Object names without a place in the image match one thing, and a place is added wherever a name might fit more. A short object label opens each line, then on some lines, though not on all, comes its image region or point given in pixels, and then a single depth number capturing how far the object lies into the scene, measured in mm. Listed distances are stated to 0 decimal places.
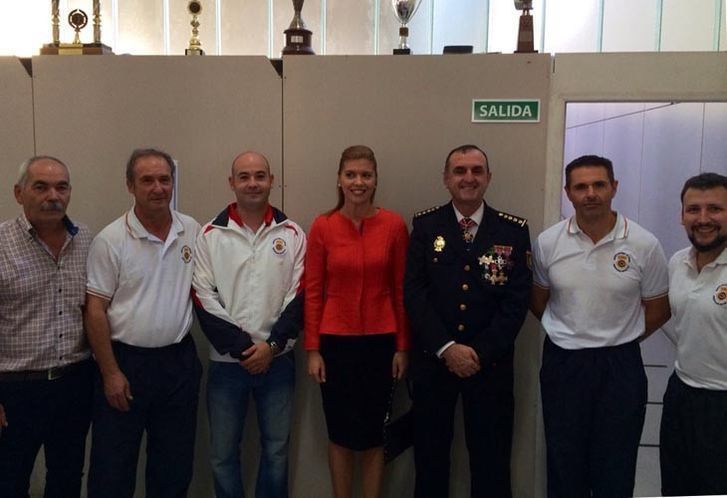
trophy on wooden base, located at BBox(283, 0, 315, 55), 2912
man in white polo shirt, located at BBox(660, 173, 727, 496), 2035
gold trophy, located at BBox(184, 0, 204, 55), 2996
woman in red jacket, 2562
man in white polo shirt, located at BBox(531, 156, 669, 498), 2355
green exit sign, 2801
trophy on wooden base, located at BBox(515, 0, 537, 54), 2812
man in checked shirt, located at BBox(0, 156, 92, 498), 2283
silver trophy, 3004
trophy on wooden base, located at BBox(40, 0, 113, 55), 2951
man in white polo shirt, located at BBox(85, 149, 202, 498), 2381
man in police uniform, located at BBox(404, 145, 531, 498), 2484
